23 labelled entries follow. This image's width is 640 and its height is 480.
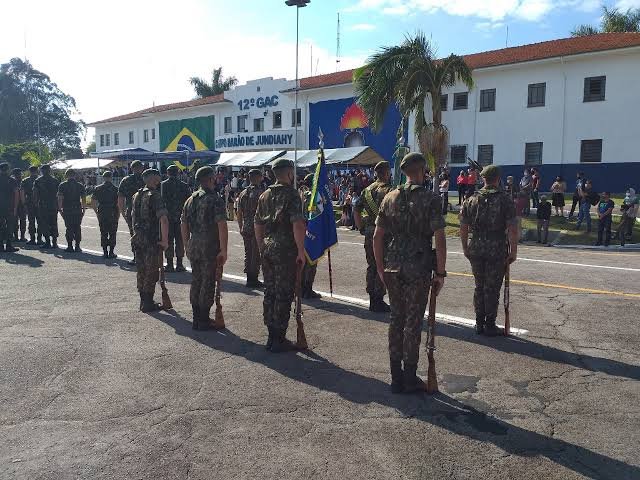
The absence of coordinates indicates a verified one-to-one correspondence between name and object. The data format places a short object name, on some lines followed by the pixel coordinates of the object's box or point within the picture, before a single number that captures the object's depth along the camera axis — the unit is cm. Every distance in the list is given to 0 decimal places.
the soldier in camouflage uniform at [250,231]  898
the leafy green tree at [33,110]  7644
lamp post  1483
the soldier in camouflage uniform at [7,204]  1316
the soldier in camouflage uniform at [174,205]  1033
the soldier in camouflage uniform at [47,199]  1333
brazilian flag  4406
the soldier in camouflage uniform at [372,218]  706
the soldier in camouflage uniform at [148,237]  741
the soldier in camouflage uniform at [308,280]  821
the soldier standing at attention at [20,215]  1371
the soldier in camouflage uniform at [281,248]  568
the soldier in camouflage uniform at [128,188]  1105
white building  2550
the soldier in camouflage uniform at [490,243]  621
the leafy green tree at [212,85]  5244
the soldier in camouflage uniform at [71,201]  1264
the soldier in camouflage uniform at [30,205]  1448
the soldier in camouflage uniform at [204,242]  643
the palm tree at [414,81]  1880
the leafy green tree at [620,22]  3366
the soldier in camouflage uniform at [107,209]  1181
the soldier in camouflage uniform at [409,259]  443
